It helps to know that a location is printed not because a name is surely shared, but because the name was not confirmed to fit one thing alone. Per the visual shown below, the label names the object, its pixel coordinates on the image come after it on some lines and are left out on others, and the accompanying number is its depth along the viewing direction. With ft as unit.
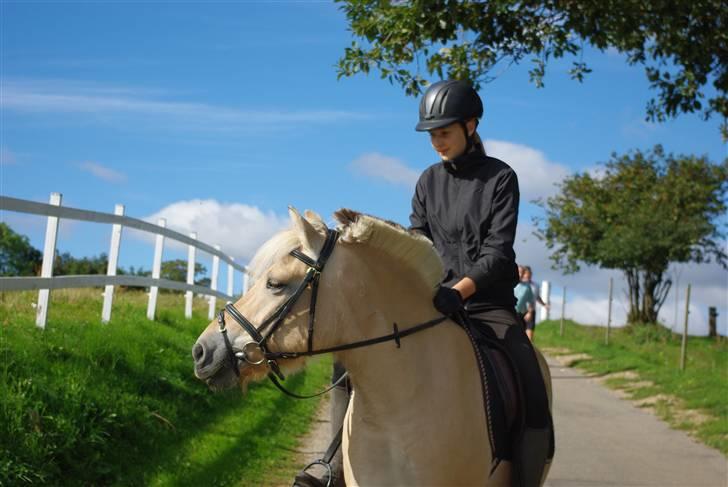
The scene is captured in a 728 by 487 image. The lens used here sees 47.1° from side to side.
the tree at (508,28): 39.50
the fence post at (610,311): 79.44
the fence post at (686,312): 54.29
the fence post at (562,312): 92.12
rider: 14.07
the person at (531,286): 58.80
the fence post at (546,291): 115.85
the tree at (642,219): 104.42
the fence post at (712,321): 101.41
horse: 12.15
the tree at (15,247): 112.68
